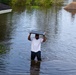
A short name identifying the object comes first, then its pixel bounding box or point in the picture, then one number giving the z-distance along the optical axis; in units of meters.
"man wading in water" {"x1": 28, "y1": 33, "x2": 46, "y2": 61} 10.74
